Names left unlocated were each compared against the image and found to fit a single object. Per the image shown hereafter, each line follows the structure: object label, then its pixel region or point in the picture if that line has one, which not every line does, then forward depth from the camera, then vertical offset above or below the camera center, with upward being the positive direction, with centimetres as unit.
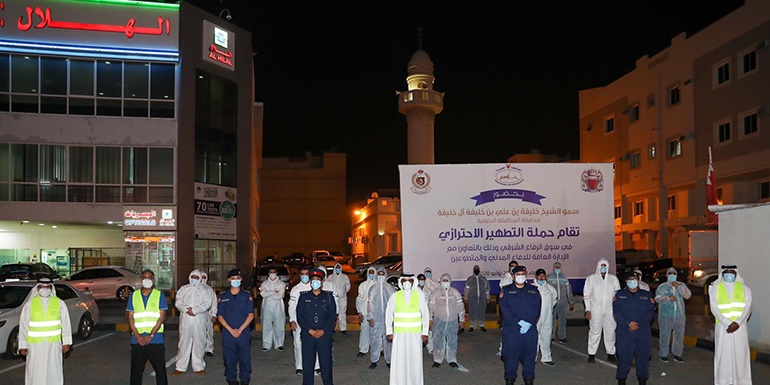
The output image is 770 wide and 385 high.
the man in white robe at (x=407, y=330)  986 -151
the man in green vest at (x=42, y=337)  884 -141
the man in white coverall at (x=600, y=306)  1246 -151
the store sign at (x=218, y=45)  3044 +778
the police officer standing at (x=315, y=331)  975 -148
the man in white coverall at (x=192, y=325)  1149 -165
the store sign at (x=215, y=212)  2953 +50
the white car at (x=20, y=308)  1245 -169
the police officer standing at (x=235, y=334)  977 -151
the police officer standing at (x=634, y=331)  999 -153
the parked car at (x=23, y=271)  2400 -163
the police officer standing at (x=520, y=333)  986 -154
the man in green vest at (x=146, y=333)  934 -144
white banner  1700 +13
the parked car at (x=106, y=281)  2409 -194
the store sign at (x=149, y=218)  2816 +23
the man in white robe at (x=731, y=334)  977 -156
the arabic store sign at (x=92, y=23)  2777 +794
